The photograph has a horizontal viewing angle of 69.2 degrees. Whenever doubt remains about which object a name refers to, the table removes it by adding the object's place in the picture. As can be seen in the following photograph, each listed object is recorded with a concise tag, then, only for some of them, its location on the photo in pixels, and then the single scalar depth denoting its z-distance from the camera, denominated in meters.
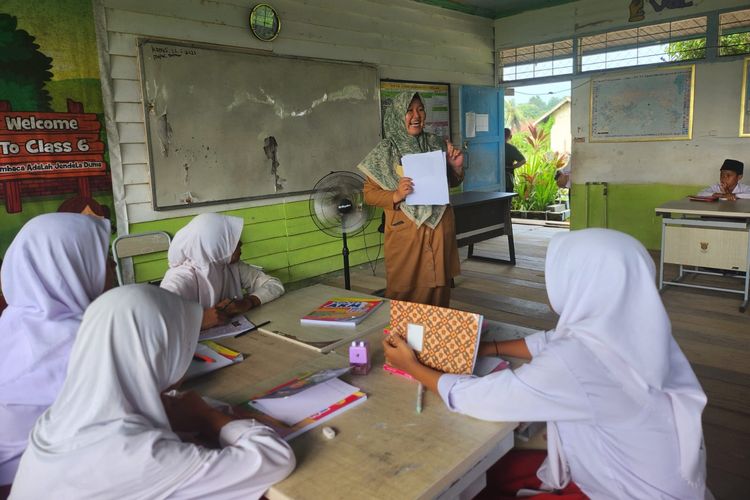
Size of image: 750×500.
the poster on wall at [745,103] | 5.18
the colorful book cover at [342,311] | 2.05
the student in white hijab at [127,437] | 0.99
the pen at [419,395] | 1.36
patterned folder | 1.47
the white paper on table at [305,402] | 1.36
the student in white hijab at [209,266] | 2.35
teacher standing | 3.03
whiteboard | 3.95
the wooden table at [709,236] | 4.04
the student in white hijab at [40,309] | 1.43
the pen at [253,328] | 2.02
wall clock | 4.41
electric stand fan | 3.60
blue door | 6.55
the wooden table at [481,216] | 5.00
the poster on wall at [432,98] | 5.67
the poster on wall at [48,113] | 3.20
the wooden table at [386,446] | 1.08
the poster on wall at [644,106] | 5.57
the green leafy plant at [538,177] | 8.34
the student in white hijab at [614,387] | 1.19
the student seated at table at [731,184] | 4.54
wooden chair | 3.72
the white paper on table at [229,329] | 2.00
